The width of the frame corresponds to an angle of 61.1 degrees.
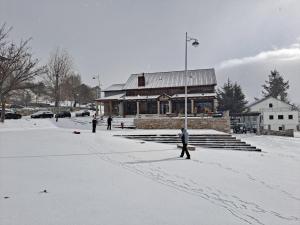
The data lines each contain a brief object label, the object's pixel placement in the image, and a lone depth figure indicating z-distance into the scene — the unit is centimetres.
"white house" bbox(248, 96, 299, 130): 5191
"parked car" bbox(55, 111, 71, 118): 4495
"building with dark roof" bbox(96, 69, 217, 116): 4009
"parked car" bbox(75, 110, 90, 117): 4909
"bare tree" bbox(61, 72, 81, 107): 5857
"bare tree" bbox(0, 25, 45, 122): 2078
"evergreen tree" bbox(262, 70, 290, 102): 8369
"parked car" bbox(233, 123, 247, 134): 3978
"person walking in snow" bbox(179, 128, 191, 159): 1272
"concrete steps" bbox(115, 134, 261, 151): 1981
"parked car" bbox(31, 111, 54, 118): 4281
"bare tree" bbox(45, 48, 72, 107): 5309
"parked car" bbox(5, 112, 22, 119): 4006
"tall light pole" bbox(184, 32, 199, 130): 1731
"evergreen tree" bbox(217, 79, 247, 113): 5972
